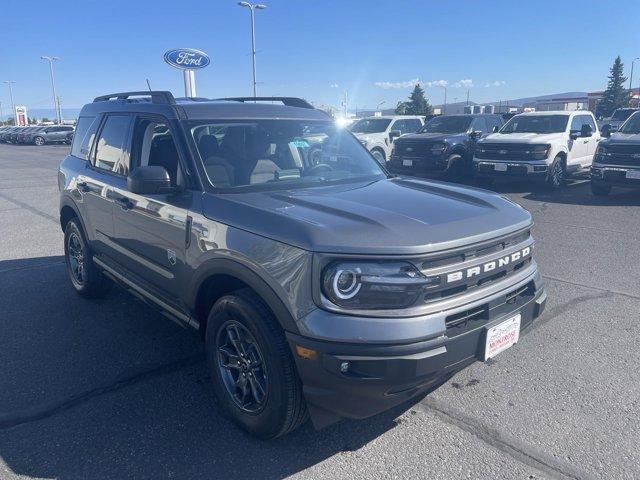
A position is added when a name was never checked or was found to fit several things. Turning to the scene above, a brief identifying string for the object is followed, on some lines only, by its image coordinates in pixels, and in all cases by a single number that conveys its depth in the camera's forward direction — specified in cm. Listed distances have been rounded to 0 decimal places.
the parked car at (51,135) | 4448
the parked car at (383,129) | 1709
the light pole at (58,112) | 7501
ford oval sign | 2264
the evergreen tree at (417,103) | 7406
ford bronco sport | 261
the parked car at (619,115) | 2903
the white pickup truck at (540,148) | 1270
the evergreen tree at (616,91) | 7500
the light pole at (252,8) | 3847
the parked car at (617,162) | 1105
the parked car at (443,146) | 1451
